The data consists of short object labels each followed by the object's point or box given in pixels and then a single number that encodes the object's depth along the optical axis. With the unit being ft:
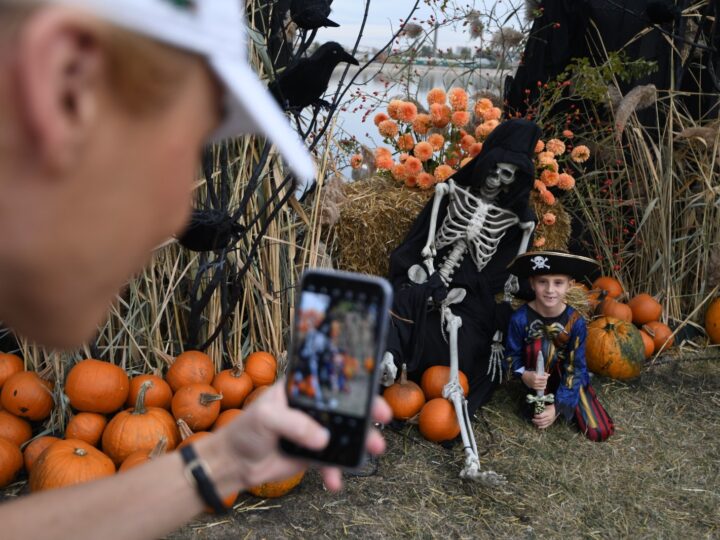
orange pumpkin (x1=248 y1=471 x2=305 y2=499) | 9.57
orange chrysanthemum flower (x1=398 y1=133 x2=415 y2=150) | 15.21
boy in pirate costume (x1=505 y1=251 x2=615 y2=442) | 12.19
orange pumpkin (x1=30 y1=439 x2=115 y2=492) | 8.65
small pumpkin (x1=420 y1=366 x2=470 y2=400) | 12.34
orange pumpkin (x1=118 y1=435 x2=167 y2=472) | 8.84
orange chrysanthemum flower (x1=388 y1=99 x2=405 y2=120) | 14.79
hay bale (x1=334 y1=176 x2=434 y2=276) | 14.60
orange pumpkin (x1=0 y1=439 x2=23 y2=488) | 9.29
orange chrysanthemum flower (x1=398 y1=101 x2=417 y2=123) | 14.64
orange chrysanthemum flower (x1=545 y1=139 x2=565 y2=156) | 14.82
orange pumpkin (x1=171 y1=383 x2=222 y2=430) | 10.07
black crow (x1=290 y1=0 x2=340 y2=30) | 8.83
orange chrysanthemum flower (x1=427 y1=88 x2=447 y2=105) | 14.99
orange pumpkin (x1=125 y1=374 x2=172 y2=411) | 10.34
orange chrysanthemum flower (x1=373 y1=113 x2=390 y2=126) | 15.47
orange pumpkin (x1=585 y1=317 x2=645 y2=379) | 14.06
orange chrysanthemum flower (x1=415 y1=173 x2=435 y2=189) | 14.73
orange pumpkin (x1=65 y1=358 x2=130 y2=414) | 9.91
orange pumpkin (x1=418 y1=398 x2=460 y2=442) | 11.45
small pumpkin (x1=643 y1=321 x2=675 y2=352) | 15.44
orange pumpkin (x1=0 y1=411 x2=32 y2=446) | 9.87
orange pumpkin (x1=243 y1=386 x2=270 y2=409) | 10.71
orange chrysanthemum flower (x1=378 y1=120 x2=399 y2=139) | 15.17
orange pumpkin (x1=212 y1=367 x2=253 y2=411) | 10.66
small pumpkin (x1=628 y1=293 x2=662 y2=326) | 15.79
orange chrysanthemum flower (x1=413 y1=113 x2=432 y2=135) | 14.99
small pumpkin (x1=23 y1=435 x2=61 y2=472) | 9.54
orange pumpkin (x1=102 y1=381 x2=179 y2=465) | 9.46
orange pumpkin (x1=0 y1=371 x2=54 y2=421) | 10.02
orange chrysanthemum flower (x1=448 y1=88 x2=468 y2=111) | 14.58
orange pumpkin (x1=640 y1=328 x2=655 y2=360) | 15.10
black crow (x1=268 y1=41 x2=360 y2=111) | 8.91
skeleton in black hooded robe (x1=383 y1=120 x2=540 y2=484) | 12.83
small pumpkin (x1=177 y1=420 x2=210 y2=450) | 9.61
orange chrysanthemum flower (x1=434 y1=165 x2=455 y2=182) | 14.60
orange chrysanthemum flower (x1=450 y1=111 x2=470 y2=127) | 14.43
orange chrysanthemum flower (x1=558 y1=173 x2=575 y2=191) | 14.69
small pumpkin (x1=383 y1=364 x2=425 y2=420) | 11.96
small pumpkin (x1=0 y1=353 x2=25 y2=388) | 10.42
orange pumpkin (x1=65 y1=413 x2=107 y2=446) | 9.82
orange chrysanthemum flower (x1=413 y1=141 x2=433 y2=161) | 14.79
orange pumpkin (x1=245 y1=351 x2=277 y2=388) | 11.09
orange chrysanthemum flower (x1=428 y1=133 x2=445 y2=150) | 14.90
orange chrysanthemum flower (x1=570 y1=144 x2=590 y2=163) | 15.37
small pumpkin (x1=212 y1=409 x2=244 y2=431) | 10.21
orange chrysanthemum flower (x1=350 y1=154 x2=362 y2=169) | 15.48
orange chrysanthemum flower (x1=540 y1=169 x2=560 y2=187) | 14.65
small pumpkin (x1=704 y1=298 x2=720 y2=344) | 15.94
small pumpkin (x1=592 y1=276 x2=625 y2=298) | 16.35
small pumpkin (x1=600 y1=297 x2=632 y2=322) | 15.23
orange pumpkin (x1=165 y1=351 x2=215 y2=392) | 10.64
